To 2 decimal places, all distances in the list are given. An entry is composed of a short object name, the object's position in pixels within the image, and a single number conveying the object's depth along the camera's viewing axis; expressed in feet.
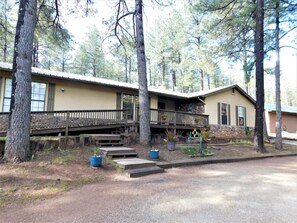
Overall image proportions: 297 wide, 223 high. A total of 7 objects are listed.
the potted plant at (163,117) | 41.47
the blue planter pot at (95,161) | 19.25
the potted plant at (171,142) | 28.84
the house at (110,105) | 30.48
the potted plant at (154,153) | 24.41
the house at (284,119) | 80.71
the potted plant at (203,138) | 31.45
